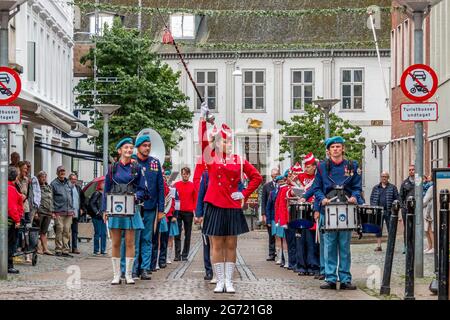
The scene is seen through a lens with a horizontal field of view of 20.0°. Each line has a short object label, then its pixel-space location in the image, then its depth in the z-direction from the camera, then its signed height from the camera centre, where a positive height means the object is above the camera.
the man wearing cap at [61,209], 27.86 -0.47
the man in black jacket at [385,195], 29.55 -0.20
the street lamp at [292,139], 44.62 +1.68
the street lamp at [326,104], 31.08 +2.03
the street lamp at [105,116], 34.25 +1.94
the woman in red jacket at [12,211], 20.81 -0.38
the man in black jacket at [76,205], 28.97 -0.40
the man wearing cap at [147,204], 18.42 -0.24
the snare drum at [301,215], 18.83 -0.43
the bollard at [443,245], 13.44 -0.62
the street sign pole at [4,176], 18.50 +0.17
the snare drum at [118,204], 17.23 -0.23
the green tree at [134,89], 49.12 +3.85
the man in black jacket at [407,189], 28.28 -0.06
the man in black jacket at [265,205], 27.03 -0.39
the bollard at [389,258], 15.38 -0.87
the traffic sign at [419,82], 17.95 +1.47
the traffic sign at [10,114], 18.08 +1.04
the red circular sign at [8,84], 18.08 +1.47
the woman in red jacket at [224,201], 16.02 -0.18
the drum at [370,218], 17.09 -0.42
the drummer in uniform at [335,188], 16.52 -0.03
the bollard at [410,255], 14.77 -0.80
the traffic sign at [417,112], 17.97 +1.05
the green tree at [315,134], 53.06 +2.25
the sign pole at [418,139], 18.41 +0.68
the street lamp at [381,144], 49.38 +1.63
